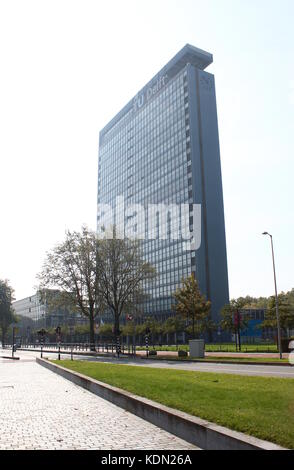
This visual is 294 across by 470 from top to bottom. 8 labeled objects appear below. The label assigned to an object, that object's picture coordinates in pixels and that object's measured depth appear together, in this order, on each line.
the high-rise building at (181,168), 97.19
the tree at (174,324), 69.75
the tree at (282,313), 47.66
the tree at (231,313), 53.53
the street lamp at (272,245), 31.87
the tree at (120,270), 45.53
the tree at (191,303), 43.12
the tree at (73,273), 47.09
